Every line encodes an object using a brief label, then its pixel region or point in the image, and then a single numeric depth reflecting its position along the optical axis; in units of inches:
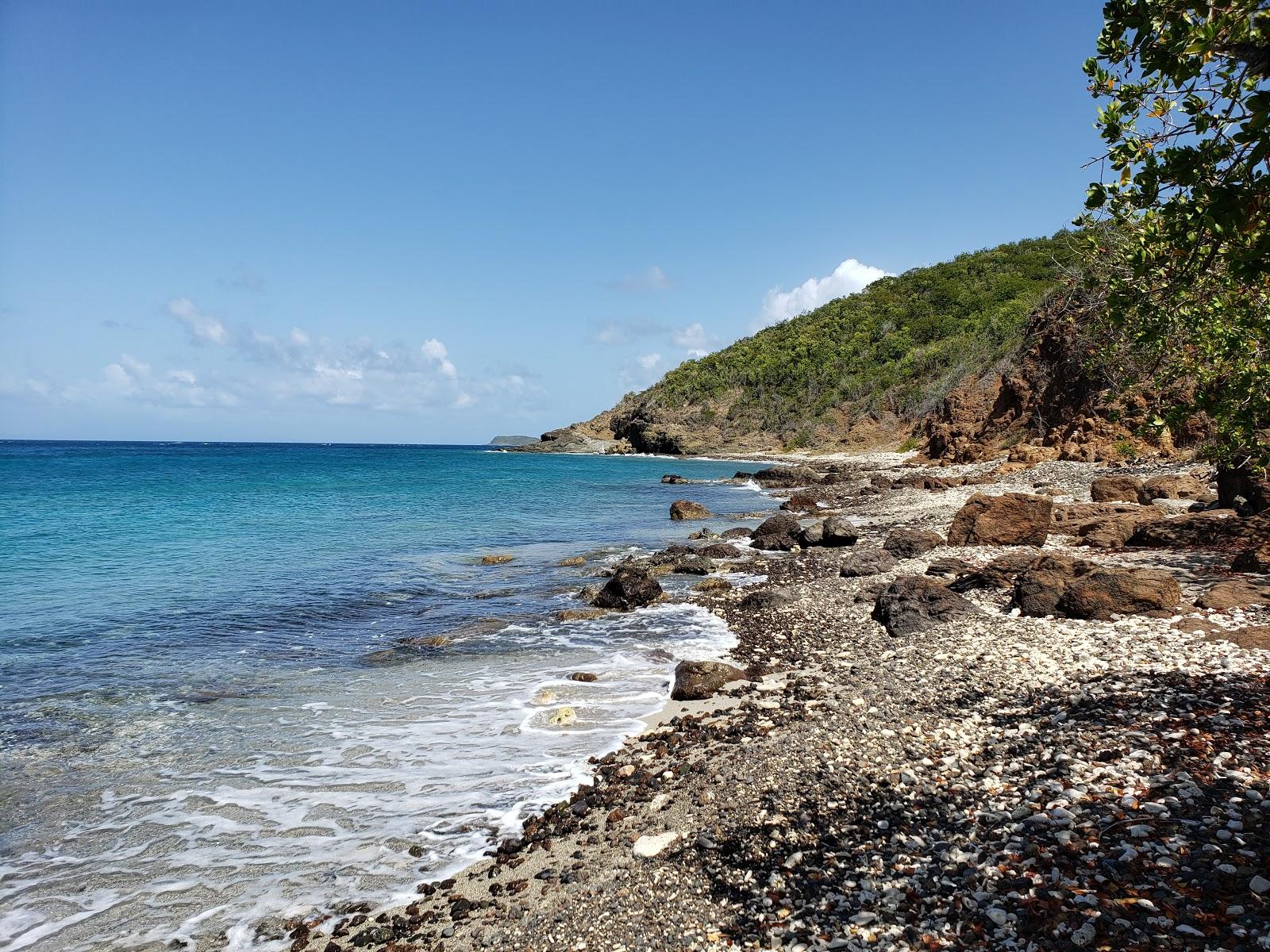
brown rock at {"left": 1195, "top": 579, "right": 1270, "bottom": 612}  424.8
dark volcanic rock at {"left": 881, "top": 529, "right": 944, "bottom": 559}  802.2
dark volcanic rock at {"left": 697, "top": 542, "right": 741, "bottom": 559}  997.8
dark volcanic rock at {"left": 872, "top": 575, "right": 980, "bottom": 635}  508.4
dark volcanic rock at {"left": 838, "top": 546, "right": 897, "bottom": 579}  748.6
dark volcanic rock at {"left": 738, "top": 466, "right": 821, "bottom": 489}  2228.0
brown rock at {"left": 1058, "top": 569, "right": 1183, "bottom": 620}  444.8
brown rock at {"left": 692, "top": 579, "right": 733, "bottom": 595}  786.8
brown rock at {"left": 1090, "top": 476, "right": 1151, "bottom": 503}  903.1
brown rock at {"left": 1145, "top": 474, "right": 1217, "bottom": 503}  865.7
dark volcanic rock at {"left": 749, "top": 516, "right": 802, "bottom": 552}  1030.4
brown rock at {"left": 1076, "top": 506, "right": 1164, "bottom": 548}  665.0
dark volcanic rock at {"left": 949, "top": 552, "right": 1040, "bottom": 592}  569.7
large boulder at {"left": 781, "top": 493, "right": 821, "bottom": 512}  1429.3
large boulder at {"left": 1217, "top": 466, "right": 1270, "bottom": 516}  626.2
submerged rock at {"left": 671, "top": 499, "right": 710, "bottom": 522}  1504.7
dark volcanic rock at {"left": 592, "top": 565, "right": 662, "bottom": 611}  737.6
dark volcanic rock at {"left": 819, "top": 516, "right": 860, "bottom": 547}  967.6
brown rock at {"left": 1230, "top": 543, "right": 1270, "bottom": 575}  495.5
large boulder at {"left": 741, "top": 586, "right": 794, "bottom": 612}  671.8
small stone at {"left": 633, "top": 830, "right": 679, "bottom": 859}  272.5
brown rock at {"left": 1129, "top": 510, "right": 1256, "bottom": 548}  601.0
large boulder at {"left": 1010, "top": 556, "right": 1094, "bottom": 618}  485.4
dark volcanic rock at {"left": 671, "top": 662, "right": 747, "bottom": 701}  456.4
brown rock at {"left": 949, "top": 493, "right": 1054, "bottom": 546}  764.0
